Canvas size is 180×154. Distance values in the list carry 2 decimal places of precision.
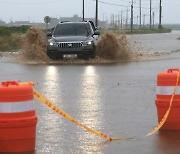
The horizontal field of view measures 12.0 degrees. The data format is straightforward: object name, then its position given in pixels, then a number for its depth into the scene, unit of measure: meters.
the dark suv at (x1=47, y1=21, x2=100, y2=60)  36.63
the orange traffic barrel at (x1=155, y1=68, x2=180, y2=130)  12.91
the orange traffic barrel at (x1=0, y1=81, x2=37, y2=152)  10.62
